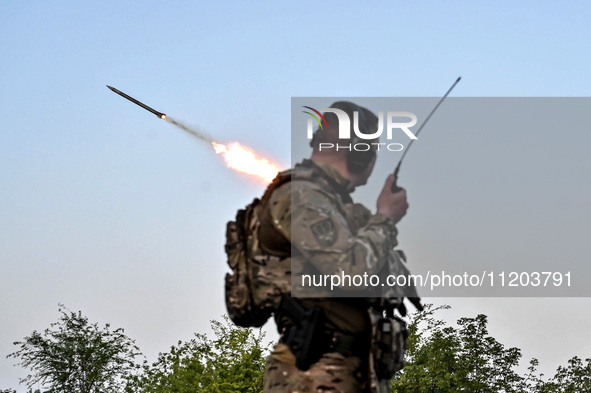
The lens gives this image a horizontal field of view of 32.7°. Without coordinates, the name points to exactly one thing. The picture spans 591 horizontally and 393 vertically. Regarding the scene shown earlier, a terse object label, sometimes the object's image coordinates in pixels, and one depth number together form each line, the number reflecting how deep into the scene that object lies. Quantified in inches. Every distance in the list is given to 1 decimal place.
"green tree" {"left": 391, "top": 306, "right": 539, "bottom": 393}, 1453.0
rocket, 534.8
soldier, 331.0
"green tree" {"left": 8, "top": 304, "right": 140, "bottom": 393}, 1690.5
